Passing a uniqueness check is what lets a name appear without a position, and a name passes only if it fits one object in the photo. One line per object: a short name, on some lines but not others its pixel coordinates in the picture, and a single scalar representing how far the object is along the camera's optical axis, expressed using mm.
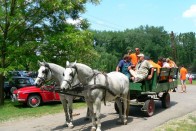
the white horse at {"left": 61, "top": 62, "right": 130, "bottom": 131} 8531
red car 15688
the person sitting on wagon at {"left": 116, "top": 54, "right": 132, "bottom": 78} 11898
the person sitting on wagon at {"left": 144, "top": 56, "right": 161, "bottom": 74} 11994
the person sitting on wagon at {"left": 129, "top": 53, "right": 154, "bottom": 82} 11422
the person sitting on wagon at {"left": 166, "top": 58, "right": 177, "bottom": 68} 15333
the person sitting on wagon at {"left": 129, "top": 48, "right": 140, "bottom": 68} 12883
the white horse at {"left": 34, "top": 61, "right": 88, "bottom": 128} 9523
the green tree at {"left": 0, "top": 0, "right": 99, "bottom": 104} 15836
